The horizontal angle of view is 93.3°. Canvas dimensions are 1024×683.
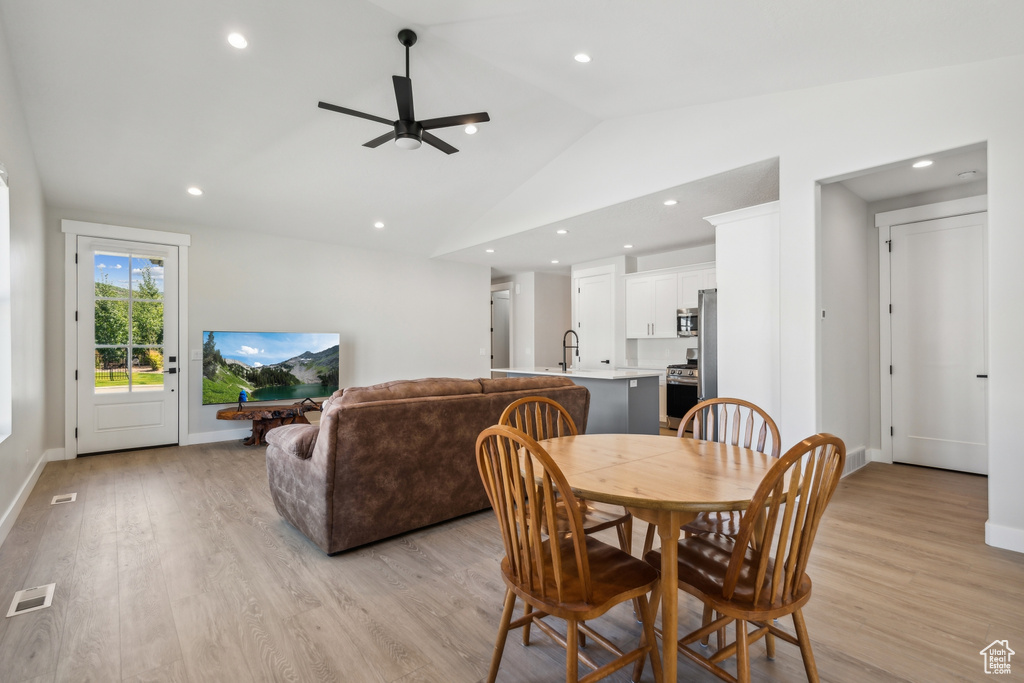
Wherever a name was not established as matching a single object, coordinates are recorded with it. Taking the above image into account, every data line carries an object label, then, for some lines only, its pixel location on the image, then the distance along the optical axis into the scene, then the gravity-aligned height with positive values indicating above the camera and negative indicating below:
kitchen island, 4.87 -0.58
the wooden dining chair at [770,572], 1.28 -0.68
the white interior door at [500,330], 9.95 +0.33
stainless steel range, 6.22 -0.60
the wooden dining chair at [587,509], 1.99 -0.74
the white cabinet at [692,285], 6.25 +0.79
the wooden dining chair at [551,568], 1.33 -0.70
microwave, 6.35 +0.29
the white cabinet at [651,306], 6.69 +0.55
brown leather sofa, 2.54 -0.65
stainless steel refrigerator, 5.14 -0.02
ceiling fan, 3.12 +1.53
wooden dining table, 1.36 -0.43
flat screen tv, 5.37 -0.23
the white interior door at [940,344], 4.06 -0.01
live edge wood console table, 5.23 -0.76
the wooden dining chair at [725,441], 1.89 -0.49
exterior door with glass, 4.86 +0.03
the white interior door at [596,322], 7.38 +0.36
